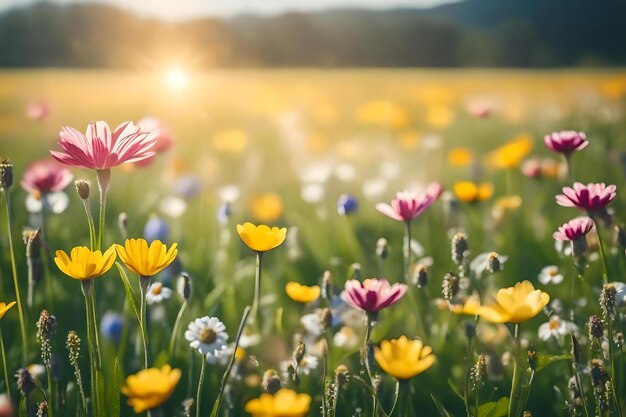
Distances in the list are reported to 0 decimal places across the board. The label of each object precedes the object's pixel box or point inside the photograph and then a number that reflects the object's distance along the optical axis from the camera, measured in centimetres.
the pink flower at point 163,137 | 162
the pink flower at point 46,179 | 121
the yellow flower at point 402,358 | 75
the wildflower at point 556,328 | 111
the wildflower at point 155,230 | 150
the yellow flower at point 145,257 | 84
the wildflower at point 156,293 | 108
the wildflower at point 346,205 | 126
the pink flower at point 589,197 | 95
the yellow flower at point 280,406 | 70
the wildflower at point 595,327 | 92
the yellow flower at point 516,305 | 79
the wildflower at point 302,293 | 106
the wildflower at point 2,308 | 83
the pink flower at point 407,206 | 100
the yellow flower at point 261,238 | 91
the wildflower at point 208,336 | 90
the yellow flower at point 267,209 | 181
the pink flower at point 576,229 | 94
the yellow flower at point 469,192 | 152
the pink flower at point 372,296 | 85
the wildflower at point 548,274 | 120
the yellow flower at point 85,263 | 83
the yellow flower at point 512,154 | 178
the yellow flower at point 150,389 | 71
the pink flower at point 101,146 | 86
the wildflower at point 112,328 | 127
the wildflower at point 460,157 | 208
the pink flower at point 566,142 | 108
